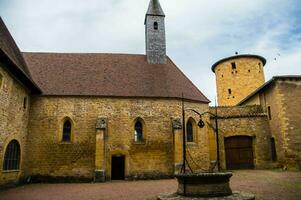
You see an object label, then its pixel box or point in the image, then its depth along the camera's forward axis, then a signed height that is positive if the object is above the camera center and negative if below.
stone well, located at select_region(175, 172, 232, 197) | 9.27 -1.32
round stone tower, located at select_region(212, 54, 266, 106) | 30.19 +7.87
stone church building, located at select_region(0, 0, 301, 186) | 17.31 +1.72
